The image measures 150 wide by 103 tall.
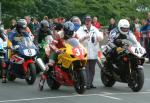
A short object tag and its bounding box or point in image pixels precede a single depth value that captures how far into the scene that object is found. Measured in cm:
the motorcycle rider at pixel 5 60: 1727
